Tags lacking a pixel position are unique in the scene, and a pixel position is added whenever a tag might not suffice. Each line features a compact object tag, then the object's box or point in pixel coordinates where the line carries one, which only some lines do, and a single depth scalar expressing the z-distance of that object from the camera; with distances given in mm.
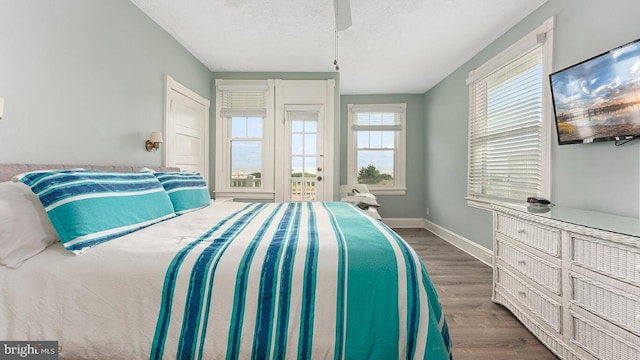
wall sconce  2768
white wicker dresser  1307
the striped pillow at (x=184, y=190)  2253
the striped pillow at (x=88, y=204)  1229
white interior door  3264
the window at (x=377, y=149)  5539
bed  1012
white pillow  1144
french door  4438
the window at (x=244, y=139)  4422
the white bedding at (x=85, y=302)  1043
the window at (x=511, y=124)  2547
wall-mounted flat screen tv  1642
